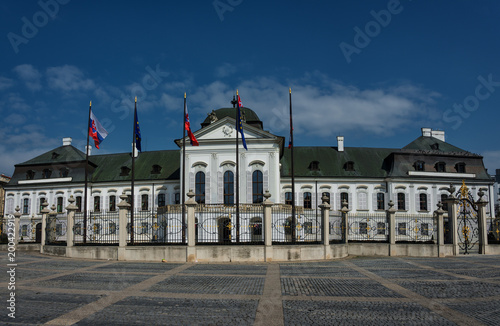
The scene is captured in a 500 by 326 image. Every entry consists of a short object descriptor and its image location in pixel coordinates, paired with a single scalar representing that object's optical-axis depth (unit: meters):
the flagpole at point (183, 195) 20.98
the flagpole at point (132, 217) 18.38
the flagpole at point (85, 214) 20.70
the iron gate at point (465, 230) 22.09
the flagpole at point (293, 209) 18.71
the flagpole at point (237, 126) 24.32
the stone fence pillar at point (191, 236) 16.72
